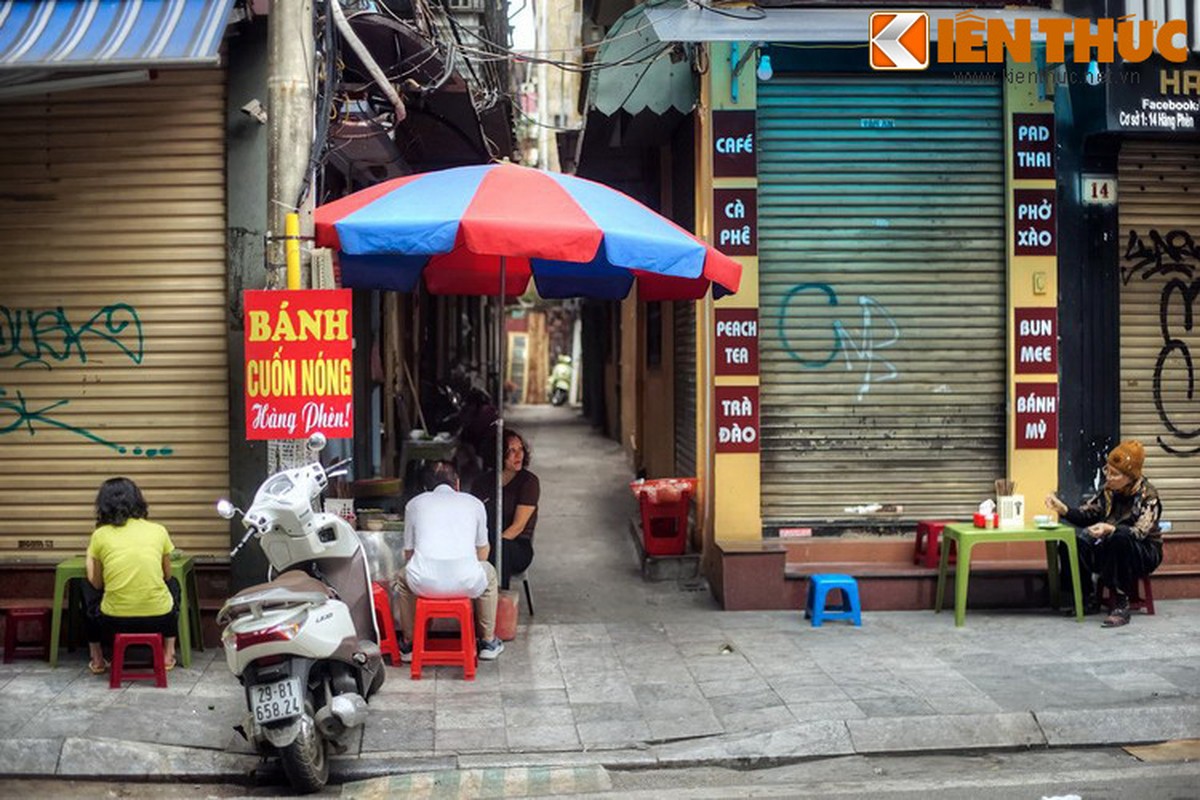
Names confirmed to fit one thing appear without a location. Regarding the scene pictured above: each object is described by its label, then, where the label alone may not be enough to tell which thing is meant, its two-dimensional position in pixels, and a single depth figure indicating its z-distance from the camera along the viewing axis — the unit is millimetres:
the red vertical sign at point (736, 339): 10375
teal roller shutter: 10539
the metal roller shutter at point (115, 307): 8734
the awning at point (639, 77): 10727
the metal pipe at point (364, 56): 7906
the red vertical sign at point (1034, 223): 10469
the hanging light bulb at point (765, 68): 10297
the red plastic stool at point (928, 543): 10297
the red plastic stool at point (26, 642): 8344
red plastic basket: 11102
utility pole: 7309
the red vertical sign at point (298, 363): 7406
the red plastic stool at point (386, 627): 8477
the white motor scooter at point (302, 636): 6078
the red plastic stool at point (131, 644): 7711
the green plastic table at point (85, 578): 8195
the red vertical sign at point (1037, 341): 10516
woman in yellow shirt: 7730
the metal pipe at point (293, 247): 7230
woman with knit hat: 9367
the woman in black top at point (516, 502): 9562
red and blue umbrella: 7609
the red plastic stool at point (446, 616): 8117
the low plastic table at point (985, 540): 9383
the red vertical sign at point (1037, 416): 10555
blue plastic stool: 9570
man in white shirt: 8148
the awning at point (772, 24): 9547
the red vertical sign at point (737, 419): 10414
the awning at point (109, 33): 7617
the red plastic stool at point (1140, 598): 9625
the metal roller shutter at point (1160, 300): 10711
